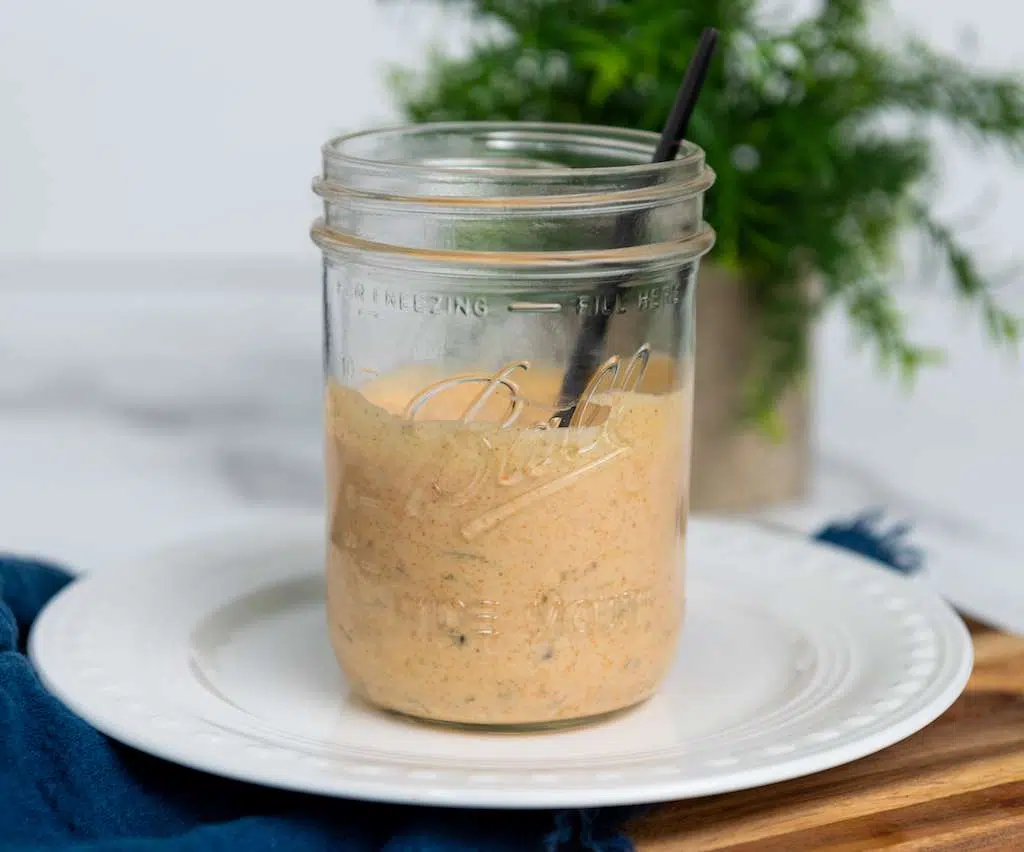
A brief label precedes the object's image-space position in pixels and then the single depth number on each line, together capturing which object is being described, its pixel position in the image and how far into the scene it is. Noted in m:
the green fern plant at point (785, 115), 0.88
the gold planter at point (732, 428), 0.91
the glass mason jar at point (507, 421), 0.64
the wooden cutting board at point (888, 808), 0.62
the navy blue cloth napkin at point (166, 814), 0.61
